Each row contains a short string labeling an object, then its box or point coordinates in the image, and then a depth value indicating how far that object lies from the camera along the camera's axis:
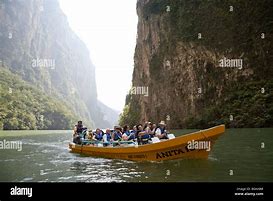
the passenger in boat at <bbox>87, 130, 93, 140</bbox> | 12.56
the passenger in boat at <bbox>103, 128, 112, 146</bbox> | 10.76
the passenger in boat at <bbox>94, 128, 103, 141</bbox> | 11.61
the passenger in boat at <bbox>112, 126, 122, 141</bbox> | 10.52
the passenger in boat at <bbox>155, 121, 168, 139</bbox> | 9.19
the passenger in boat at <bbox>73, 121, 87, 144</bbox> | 12.66
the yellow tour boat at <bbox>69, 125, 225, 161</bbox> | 7.64
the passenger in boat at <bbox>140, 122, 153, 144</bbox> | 9.16
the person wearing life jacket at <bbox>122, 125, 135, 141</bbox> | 10.12
